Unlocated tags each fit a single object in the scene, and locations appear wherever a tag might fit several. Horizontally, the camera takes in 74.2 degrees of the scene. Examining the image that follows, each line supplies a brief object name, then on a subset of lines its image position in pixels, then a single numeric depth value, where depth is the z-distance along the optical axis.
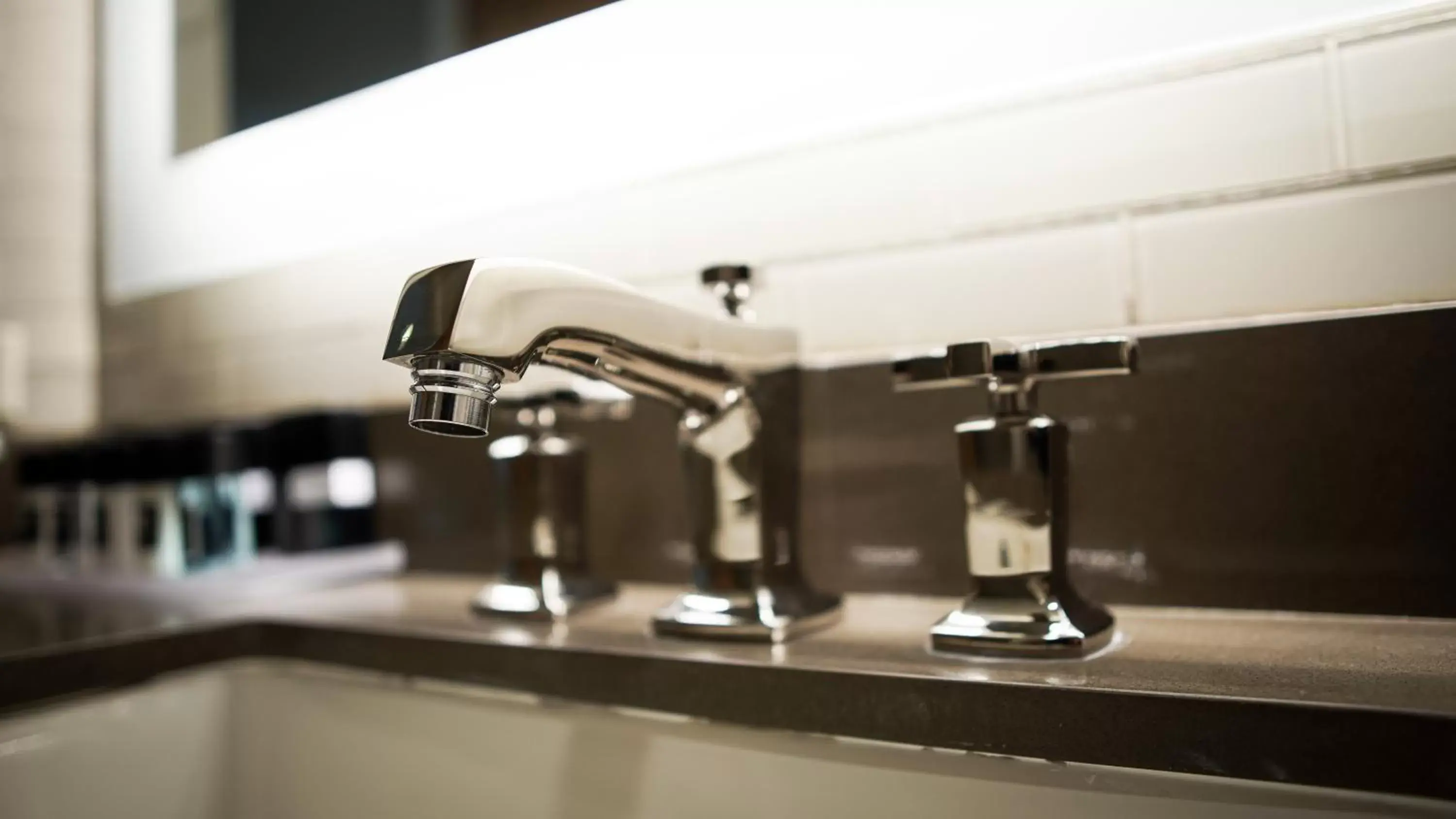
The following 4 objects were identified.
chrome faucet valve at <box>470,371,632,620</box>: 0.66
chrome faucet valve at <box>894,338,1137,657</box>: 0.46
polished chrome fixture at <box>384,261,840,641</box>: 0.41
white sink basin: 0.39
